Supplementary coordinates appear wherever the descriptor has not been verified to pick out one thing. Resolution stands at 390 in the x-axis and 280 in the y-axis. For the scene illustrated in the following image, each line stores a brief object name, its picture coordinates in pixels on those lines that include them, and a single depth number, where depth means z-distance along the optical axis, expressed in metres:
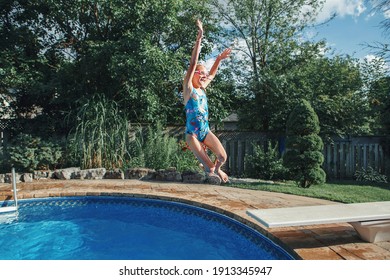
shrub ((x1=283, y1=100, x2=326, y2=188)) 6.81
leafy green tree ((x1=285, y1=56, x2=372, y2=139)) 9.34
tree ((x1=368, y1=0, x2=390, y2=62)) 7.98
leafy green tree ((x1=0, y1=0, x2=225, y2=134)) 8.80
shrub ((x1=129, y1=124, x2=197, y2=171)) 8.58
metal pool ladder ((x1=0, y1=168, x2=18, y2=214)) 5.27
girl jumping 3.14
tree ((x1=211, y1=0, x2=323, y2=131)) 10.32
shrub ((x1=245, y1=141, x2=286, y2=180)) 8.31
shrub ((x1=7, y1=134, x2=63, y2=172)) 7.87
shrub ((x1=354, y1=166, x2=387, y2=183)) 8.90
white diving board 3.03
